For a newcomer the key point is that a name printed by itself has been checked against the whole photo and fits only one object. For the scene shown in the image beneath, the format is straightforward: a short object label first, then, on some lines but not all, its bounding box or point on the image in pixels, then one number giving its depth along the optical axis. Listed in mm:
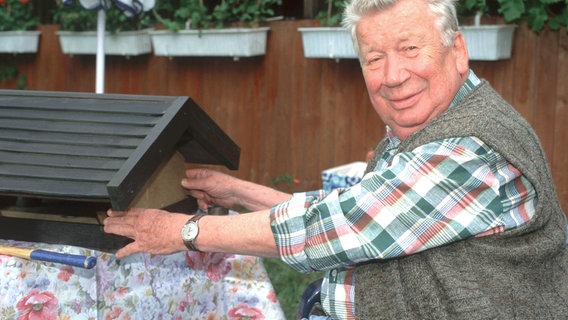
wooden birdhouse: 1722
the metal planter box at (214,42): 5508
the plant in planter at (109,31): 6121
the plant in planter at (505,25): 4438
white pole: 3838
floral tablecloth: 1753
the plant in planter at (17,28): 6746
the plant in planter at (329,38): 5027
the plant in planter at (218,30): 5523
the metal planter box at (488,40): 4488
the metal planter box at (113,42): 6141
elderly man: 1617
